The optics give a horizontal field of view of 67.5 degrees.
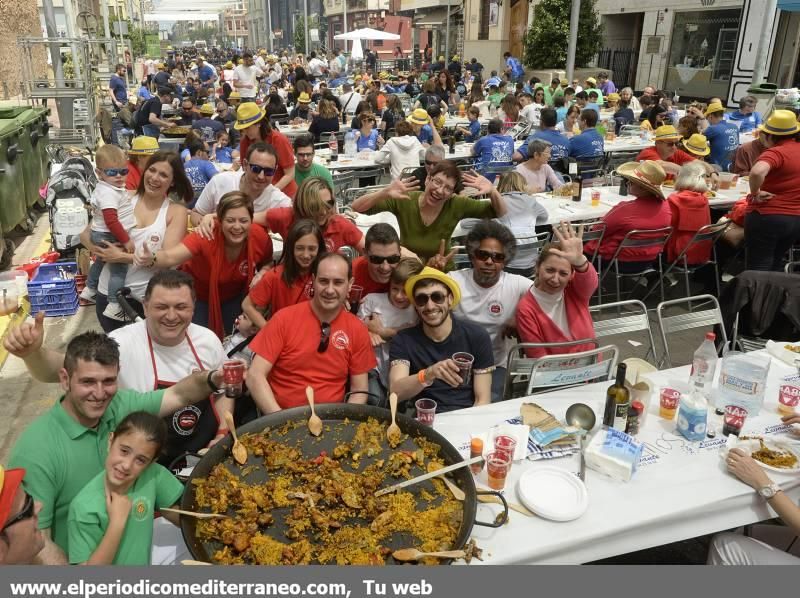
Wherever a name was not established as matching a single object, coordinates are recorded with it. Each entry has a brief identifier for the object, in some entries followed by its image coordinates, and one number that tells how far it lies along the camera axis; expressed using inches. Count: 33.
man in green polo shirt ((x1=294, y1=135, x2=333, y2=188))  245.3
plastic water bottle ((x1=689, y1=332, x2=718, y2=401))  123.2
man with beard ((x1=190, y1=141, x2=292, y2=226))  185.9
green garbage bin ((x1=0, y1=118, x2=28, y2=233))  294.8
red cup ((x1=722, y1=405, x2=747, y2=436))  113.5
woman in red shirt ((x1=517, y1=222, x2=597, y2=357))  140.8
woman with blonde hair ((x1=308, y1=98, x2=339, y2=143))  436.5
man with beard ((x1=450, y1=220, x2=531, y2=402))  149.6
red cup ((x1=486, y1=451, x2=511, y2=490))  97.9
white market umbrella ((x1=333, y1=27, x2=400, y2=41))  1214.9
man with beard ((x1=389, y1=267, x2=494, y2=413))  131.3
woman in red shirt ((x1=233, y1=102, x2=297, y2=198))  233.1
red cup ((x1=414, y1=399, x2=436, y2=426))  111.5
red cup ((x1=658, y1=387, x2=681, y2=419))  119.3
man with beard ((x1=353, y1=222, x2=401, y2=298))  151.9
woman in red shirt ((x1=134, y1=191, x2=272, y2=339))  157.2
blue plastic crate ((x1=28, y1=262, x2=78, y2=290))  238.4
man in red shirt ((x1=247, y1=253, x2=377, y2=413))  130.3
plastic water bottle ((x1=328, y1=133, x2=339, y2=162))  367.1
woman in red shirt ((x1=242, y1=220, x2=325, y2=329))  151.4
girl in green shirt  82.3
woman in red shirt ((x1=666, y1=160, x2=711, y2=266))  233.0
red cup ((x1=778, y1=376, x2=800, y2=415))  120.8
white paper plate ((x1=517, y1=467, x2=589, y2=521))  94.1
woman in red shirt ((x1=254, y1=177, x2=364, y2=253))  165.8
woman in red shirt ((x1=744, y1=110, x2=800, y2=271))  226.2
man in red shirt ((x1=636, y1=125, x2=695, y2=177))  301.3
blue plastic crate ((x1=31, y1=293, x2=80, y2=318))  239.8
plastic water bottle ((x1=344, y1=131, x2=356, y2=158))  369.1
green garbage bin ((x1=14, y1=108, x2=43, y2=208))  339.9
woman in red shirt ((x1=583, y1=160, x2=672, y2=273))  217.9
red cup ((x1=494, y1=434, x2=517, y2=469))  101.6
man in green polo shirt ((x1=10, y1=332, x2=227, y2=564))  89.7
